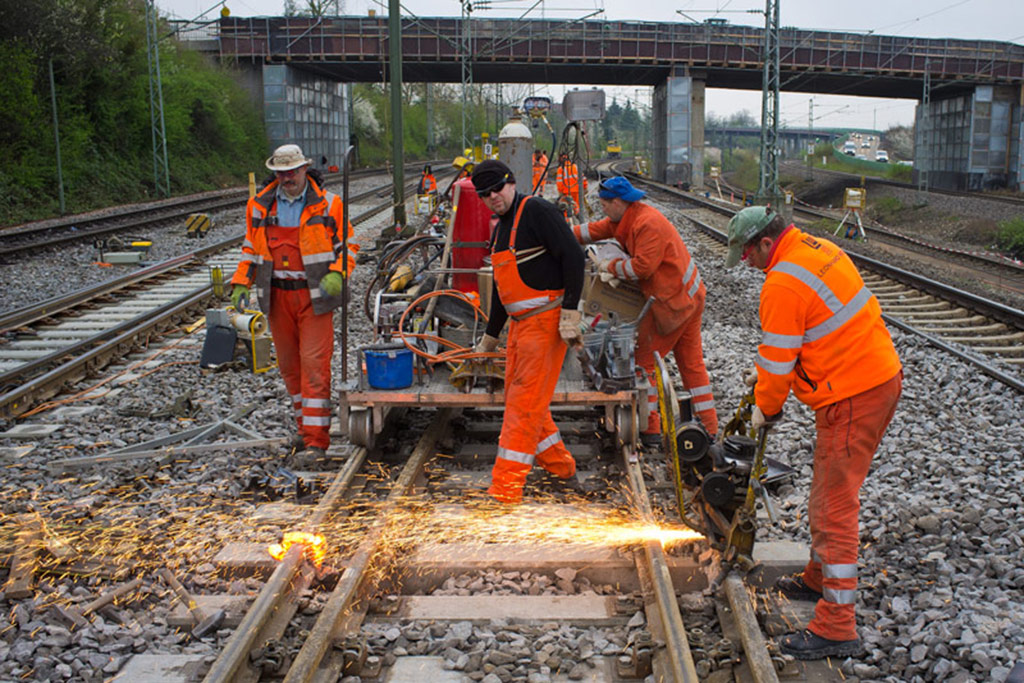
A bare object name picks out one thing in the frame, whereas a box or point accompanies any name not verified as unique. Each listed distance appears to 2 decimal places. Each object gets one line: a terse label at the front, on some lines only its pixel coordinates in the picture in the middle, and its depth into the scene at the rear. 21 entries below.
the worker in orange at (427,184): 22.76
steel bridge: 41.44
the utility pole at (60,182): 22.83
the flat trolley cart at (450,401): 5.68
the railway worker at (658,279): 6.02
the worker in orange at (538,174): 8.65
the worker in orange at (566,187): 13.35
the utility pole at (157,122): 28.72
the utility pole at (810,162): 55.99
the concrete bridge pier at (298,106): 42.41
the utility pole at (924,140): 41.66
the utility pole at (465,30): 30.14
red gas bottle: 7.09
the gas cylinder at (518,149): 10.09
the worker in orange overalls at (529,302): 4.98
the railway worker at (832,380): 3.76
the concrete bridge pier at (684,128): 43.19
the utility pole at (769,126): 24.03
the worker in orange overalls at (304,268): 5.95
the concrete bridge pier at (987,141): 42.09
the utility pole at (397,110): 15.48
